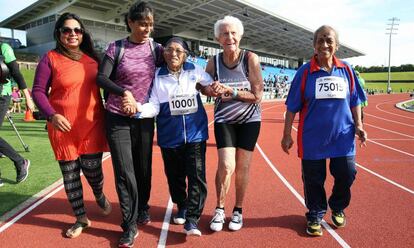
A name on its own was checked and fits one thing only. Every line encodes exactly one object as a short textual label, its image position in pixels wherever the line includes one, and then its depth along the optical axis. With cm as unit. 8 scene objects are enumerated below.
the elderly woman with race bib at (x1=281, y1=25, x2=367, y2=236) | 316
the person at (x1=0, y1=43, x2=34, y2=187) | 428
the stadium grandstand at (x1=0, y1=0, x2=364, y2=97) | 2864
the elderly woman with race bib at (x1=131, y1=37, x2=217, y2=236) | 312
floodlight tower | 6277
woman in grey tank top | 314
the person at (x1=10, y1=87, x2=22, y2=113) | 1819
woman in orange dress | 296
